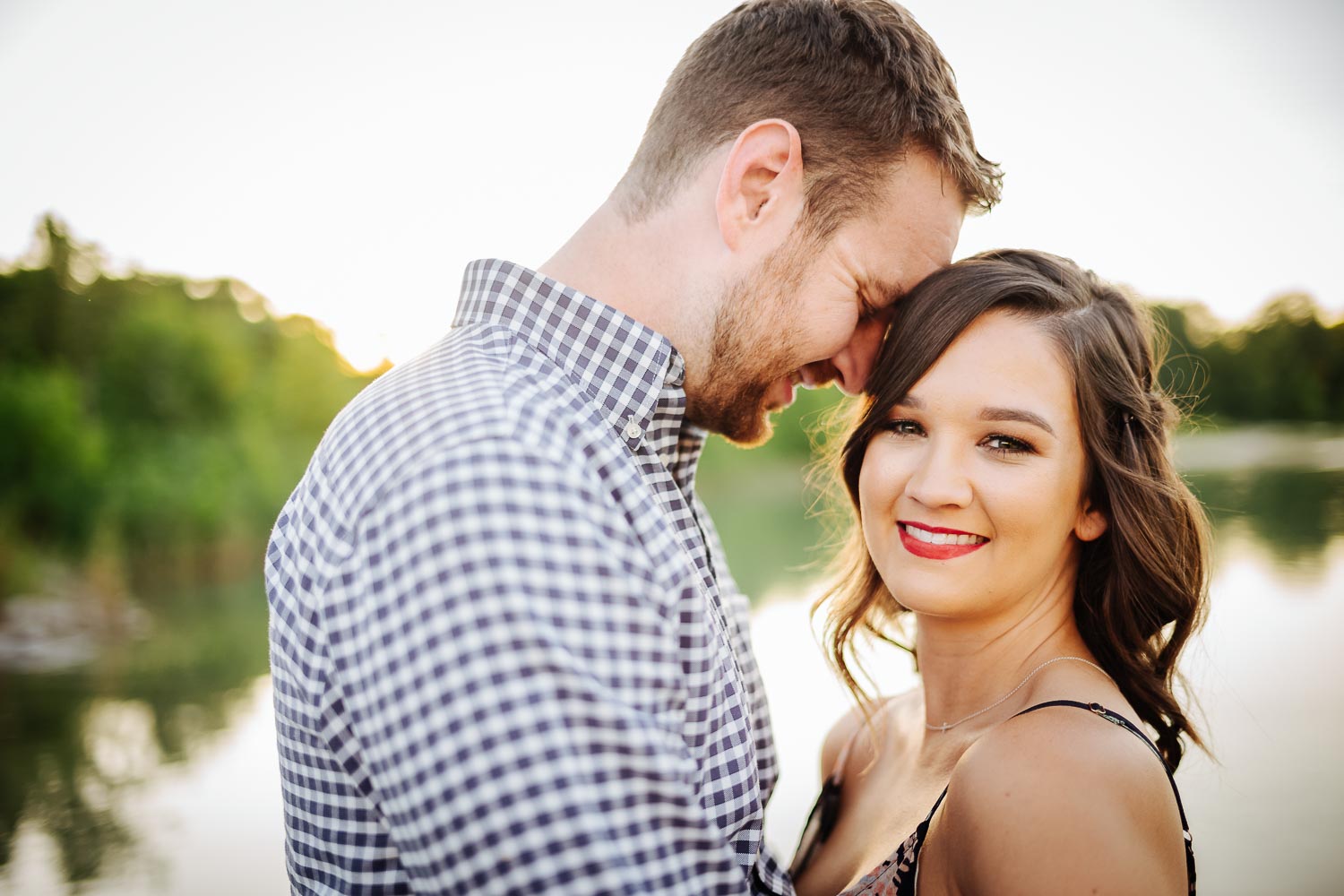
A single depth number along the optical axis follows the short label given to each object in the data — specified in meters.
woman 0.79
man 0.57
